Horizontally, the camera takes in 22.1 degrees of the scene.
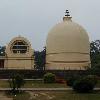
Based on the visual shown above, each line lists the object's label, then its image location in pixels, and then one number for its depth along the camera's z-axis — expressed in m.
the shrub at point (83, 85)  16.10
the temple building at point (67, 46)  28.11
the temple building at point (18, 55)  26.81
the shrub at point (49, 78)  21.24
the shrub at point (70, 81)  18.53
